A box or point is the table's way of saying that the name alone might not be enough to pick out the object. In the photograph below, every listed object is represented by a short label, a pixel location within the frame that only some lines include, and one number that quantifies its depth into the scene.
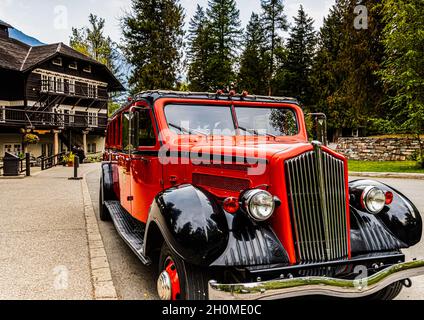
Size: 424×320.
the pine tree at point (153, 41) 36.97
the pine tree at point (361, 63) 27.00
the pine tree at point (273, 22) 44.22
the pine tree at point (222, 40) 42.34
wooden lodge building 30.67
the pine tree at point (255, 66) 44.38
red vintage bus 2.98
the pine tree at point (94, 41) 46.66
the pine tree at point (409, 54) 18.27
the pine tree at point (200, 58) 42.50
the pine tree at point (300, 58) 45.34
